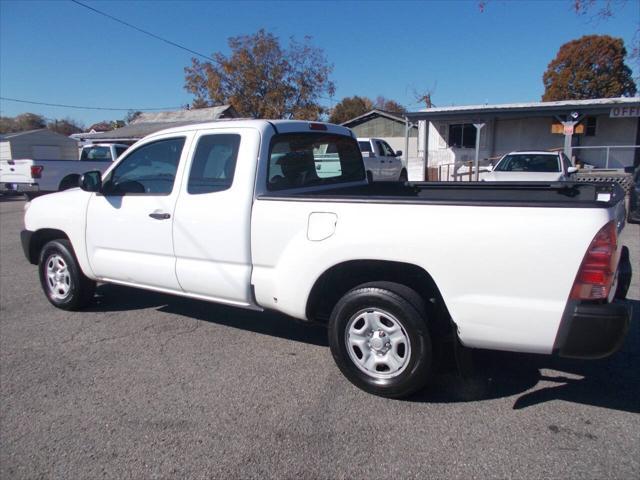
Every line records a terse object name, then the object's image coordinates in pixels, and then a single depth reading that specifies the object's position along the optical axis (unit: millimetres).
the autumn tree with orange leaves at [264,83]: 35094
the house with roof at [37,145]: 34031
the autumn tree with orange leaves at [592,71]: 39594
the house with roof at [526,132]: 18938
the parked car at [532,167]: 13031
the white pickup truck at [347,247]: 2814
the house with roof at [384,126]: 36438
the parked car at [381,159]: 17734
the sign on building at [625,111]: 18688
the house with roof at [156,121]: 30156
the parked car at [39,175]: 14992
